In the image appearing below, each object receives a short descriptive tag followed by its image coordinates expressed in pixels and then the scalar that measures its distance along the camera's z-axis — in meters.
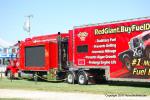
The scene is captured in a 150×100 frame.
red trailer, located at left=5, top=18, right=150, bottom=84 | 24.23
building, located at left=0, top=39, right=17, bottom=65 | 72.36
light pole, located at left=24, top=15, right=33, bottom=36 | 70.89
